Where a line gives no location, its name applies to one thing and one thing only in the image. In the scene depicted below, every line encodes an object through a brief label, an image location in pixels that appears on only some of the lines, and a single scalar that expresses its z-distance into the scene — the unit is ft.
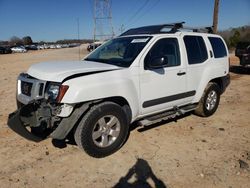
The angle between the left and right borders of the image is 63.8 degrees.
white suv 9.19
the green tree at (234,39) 74.76
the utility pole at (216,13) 42.30
